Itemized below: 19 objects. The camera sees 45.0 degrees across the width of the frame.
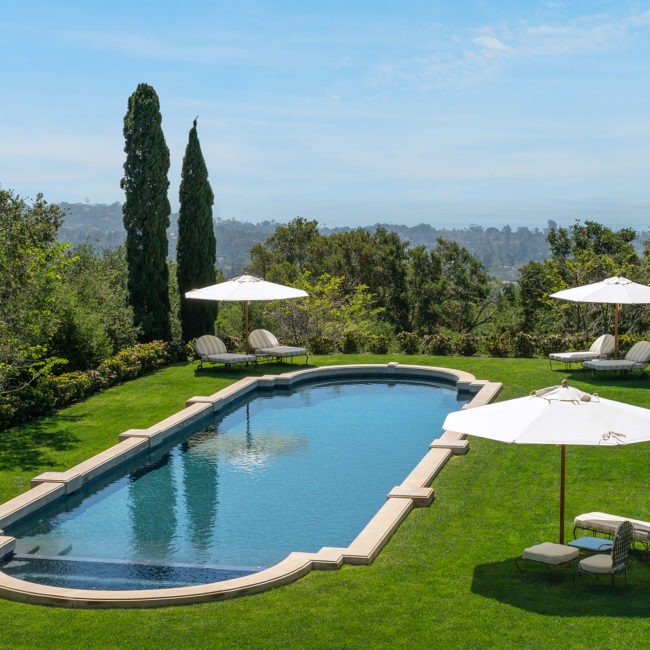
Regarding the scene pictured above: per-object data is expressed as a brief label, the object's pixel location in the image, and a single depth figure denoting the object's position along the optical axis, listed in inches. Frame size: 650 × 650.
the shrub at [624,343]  898.7
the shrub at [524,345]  947.3
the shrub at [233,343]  975.0
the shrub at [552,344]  936.3
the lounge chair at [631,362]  776.3
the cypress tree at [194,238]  995.3
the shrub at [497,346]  958.4
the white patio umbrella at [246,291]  835.4
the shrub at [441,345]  973.2
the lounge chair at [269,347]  887.1
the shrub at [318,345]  1001.5
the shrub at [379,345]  1017.5
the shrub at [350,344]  1004.6
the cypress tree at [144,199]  942.4
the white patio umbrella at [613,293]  729.6
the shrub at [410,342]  1003.9
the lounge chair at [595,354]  812.0
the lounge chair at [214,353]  861.2
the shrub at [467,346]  965.8
